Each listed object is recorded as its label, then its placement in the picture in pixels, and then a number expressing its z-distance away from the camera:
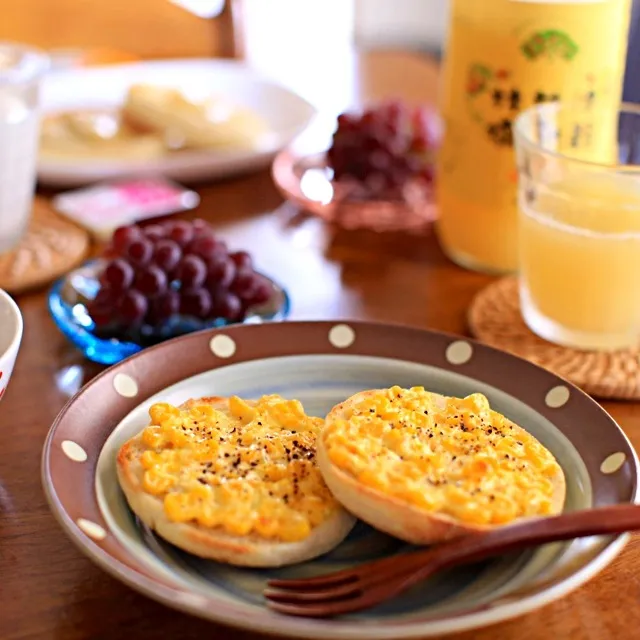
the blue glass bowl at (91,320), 0.95
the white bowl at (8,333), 0.74
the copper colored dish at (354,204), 1.33
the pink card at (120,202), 1.27
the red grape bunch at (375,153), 1.35
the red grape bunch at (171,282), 0.98
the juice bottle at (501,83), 1.07
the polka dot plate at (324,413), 0.55
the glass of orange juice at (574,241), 0.99
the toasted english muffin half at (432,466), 0.62
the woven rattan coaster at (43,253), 1.12
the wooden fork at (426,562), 0.58
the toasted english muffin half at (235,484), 0.62
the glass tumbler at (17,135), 1.14
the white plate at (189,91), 1.37
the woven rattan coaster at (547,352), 0.94
